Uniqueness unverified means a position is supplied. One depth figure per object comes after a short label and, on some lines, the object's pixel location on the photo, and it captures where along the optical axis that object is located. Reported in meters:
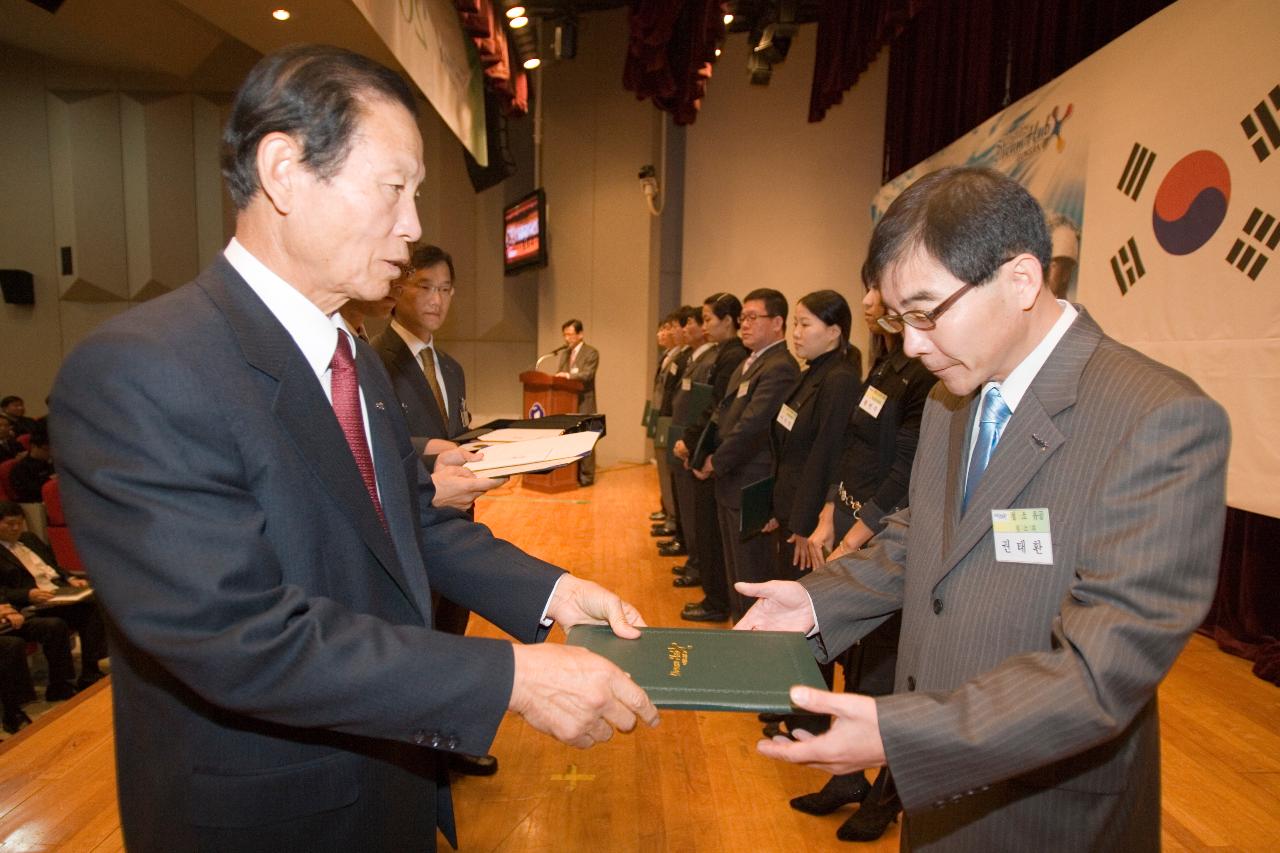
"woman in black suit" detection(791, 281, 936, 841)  2.55
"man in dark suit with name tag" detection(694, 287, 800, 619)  3.82
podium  7.77
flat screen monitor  9.70
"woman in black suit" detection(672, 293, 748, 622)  4.57
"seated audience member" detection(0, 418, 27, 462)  6.00
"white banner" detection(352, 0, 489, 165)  3.10
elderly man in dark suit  0.86
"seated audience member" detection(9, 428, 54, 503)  5.23
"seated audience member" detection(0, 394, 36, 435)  6.78
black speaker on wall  9.28
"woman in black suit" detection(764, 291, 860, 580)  3.18
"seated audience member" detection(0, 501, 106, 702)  3.79
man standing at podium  8.35
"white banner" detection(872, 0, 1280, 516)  2.89
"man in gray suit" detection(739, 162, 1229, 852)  0.96
